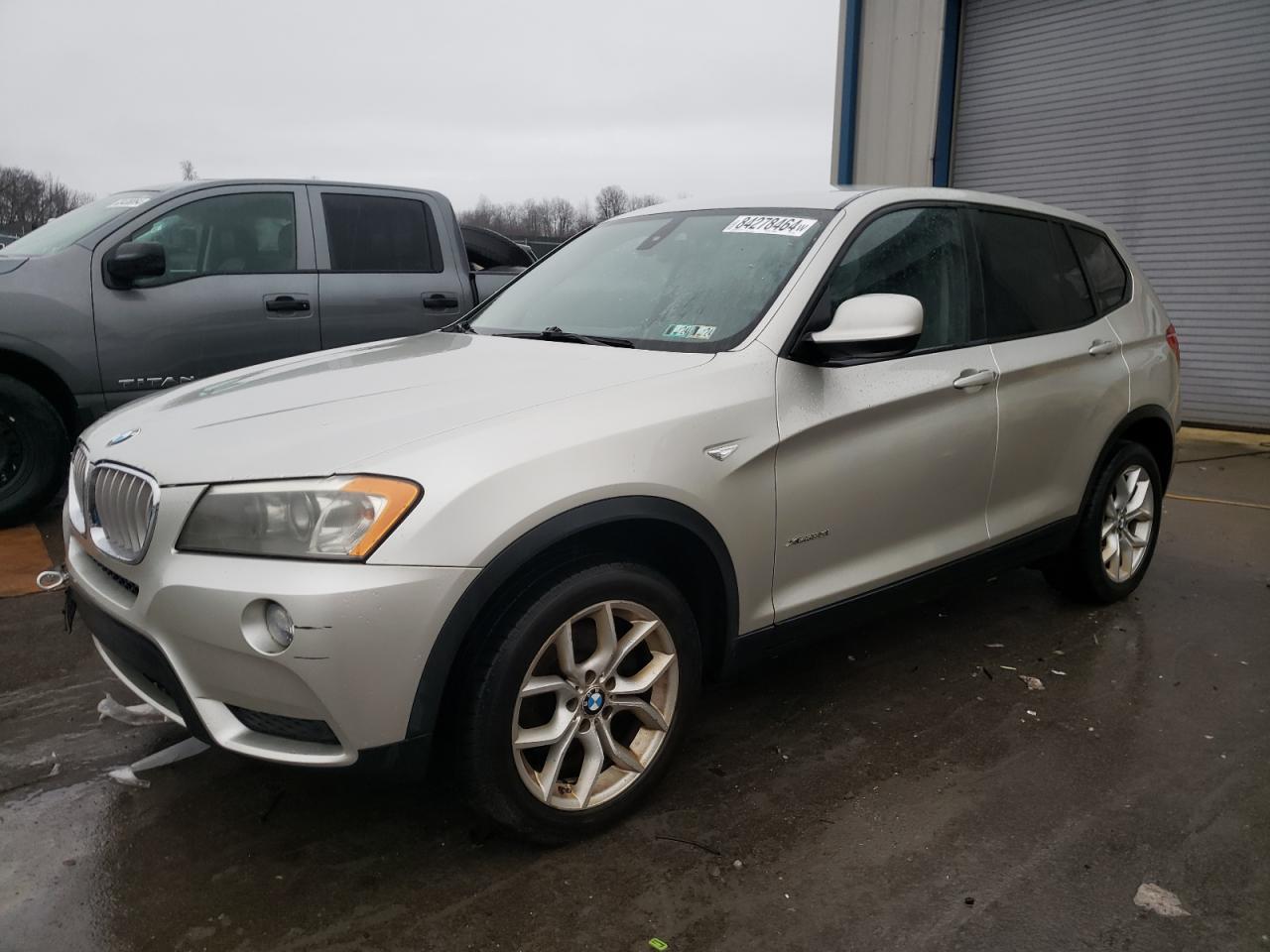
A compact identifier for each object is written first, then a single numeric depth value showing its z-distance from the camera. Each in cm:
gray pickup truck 514
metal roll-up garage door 876
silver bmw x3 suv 209
